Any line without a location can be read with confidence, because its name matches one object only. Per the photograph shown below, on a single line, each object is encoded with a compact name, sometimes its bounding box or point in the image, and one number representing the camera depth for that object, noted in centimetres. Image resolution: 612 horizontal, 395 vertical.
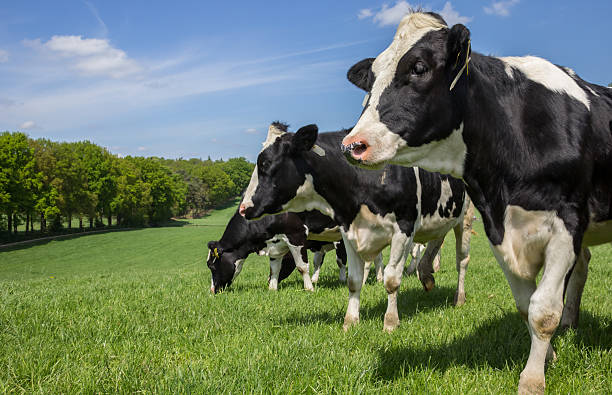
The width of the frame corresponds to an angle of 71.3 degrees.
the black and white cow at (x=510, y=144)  278
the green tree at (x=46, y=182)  4859
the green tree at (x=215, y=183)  11304
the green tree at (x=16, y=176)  4473
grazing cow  938
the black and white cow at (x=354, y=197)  548
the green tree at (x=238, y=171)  15438
